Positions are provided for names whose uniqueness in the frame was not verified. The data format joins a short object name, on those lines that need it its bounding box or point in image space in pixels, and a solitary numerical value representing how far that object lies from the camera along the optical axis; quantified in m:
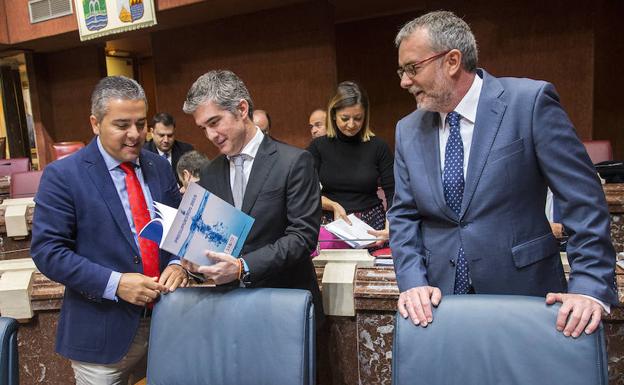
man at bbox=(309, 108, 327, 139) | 3.49
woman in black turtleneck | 2.48
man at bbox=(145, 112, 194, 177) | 3.87
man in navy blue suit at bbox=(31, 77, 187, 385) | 1.32
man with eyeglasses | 1.06
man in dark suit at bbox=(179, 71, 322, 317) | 1.30
